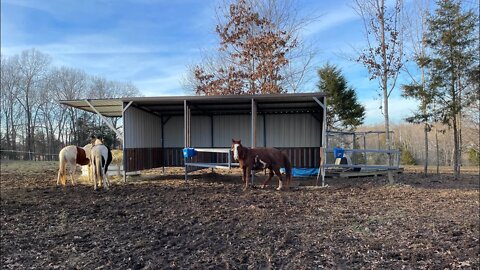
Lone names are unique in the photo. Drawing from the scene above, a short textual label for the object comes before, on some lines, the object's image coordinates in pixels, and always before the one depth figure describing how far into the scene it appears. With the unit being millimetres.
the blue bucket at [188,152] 11159
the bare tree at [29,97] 35969
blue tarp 13258
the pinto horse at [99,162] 10000
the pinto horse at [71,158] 10672
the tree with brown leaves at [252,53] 18728
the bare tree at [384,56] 15047
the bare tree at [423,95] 13570
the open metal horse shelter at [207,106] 11031
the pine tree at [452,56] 12469
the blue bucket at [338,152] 10163
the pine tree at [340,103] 21828
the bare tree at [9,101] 35000
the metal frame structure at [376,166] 9792
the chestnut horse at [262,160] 9427
